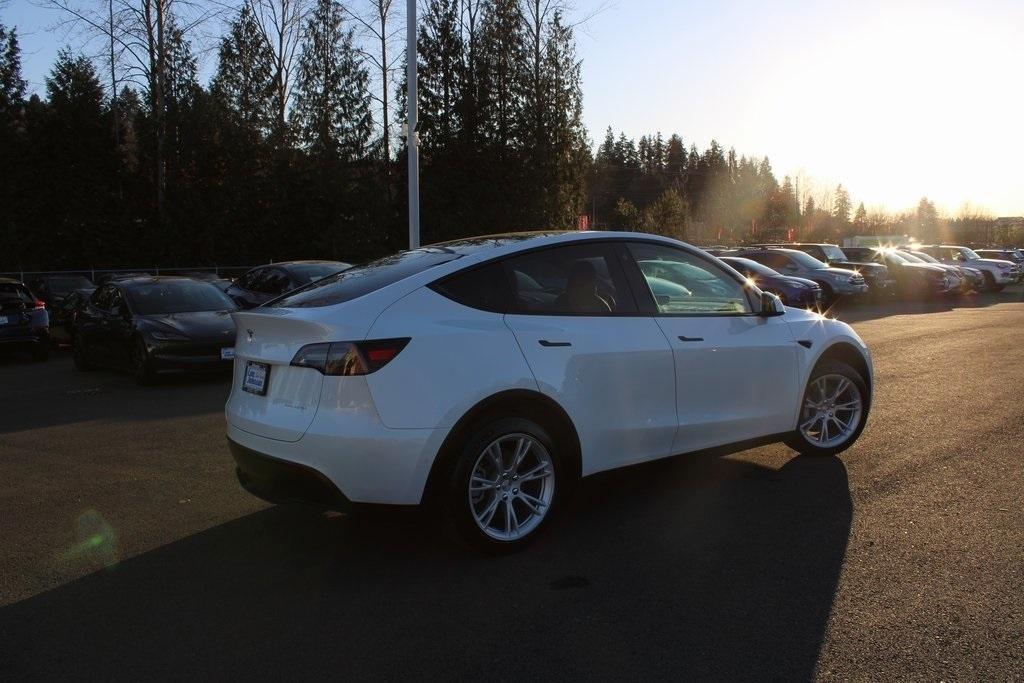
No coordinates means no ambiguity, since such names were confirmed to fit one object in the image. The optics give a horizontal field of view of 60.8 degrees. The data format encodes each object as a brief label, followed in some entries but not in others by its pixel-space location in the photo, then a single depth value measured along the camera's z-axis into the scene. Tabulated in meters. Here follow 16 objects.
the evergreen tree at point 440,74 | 34.03
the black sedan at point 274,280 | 15.91
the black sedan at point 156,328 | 11.16
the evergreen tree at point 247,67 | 40.28
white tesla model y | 4.14
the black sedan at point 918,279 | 26.52
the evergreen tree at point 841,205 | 165.25
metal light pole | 18.03
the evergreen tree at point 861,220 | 122.68
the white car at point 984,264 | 32.01
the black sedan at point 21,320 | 14.00
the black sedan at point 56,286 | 22.75
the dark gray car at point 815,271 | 23.61
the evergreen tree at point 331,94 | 37.06
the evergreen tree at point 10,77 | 33.81
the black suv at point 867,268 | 26.52
